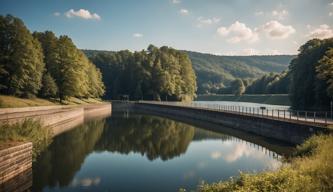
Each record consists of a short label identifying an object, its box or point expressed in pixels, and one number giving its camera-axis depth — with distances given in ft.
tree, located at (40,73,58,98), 230.48
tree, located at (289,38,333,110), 233.55
